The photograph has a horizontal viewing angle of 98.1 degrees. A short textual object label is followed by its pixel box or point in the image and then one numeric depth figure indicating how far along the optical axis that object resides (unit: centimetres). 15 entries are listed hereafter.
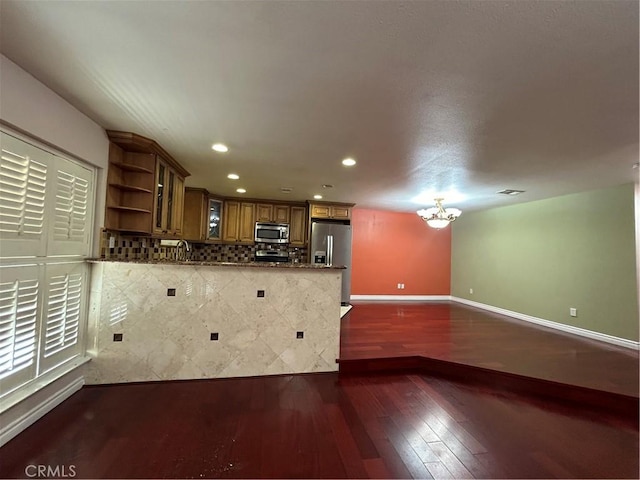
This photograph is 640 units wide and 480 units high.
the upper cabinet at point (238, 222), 565
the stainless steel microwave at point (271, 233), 575
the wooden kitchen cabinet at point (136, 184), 275
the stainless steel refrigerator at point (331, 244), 577
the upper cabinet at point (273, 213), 580
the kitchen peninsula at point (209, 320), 256
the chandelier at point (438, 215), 486
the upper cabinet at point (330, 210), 584
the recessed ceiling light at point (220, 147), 285
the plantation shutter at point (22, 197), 174
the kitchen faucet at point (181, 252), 437
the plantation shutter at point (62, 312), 211
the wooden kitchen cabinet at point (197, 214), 509
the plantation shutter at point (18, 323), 177
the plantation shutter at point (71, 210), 216
